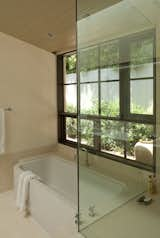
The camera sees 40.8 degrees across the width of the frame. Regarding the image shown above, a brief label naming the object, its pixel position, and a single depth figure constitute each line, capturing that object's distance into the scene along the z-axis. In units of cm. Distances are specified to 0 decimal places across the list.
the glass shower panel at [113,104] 215
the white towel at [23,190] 253
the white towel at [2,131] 287
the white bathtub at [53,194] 198
